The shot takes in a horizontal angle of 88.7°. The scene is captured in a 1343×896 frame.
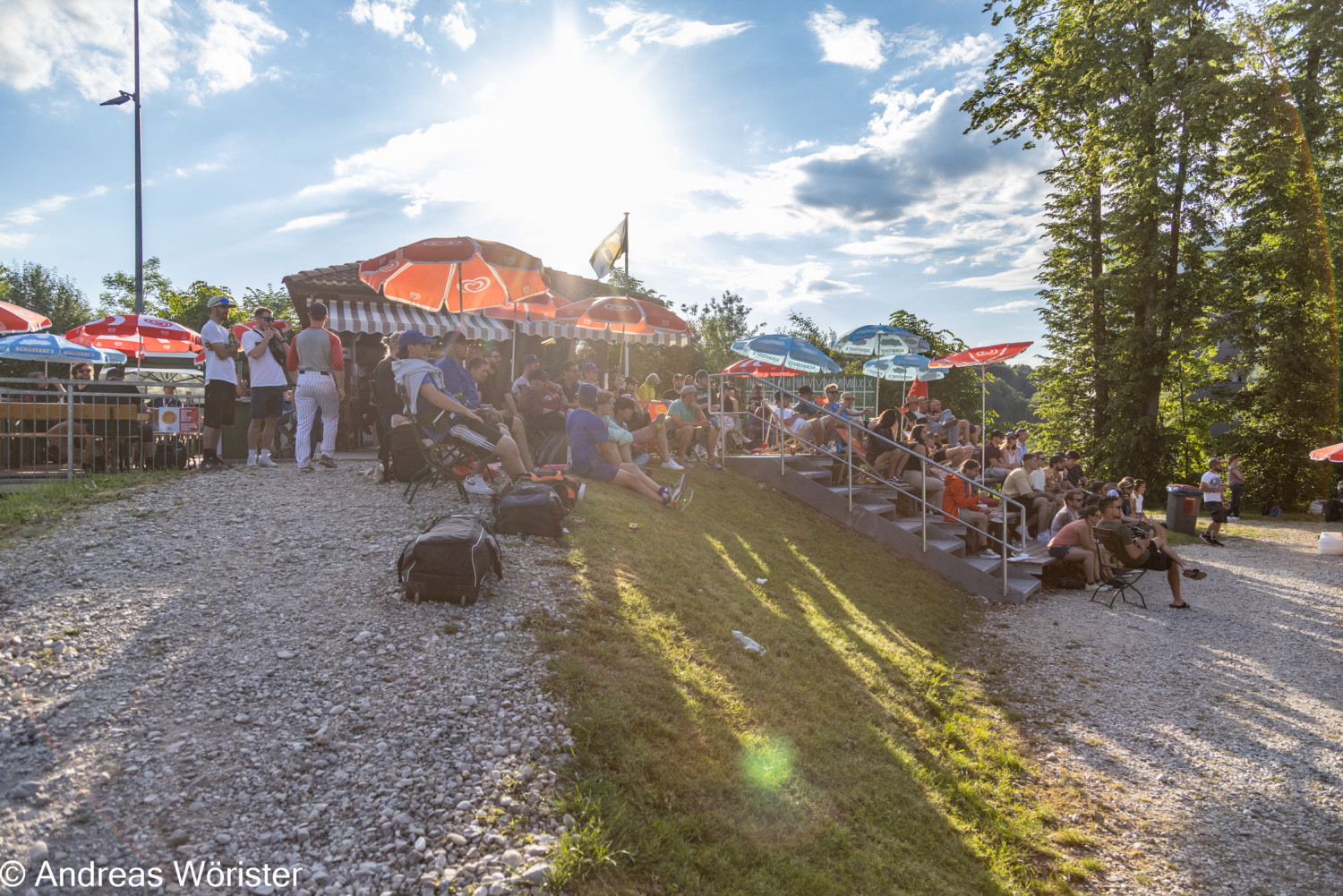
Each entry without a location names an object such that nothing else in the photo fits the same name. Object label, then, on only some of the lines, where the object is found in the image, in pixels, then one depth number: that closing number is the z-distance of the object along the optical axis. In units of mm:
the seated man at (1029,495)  12008
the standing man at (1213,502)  14830
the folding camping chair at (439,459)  7188
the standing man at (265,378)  8586
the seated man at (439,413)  7070
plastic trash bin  15727
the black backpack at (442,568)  4879
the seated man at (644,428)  10188
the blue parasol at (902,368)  19250
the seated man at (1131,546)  10148
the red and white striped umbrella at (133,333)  13156
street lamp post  20766
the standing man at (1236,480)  18312
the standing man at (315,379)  8523
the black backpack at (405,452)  7488
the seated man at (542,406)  10172
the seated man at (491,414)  7961
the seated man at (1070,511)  11242
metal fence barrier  8953
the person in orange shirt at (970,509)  10805
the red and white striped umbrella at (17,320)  11117
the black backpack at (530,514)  6469
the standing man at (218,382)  8602
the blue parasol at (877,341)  17609
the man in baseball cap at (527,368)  10461
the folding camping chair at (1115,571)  9914
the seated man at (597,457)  8984
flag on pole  17453
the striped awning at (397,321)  14273
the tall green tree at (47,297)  47156
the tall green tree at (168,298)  40375
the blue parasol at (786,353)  14867
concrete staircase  10070
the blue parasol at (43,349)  11312
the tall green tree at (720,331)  50875
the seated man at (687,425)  12172
